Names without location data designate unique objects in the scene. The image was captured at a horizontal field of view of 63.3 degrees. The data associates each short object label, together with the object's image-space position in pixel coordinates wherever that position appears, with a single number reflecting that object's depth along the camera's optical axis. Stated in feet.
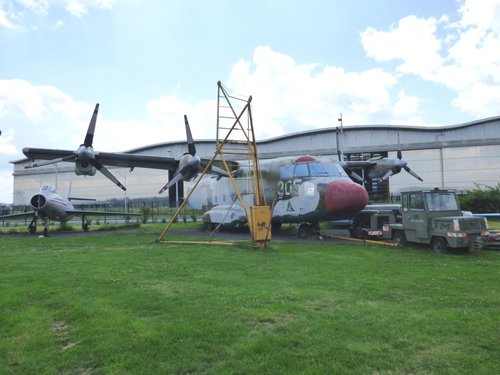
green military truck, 39.78
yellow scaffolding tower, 45.62
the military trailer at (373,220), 52.54
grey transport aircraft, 52.60
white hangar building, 149.59
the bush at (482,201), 86.30
